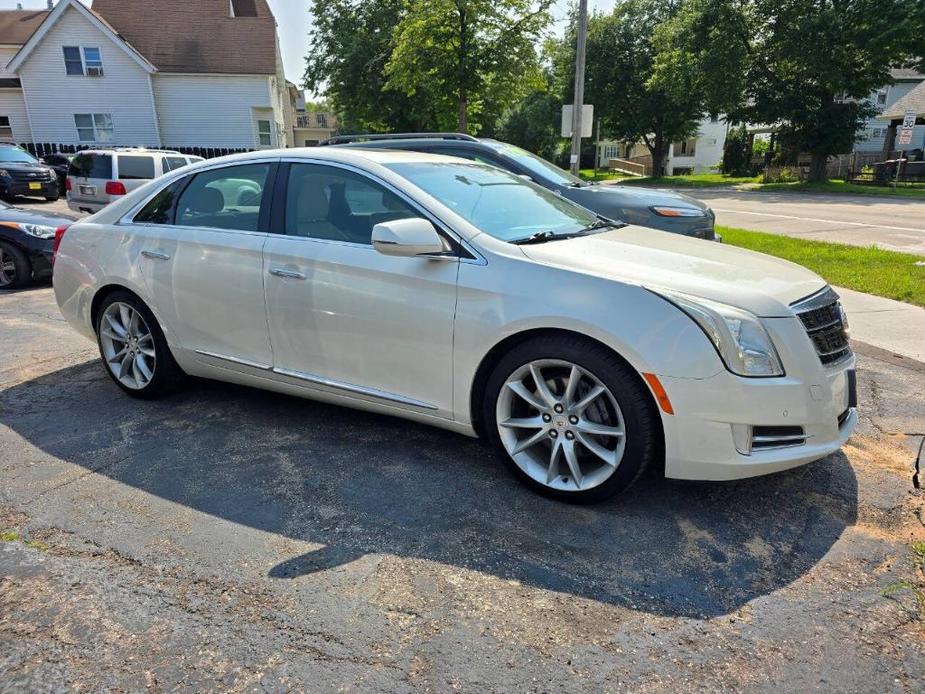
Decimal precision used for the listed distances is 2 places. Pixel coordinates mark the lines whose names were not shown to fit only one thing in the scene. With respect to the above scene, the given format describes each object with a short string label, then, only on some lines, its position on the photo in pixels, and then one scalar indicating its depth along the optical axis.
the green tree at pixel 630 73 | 42.25
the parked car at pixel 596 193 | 7.59
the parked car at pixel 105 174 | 14.23
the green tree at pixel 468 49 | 18.97
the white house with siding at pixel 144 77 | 29.91
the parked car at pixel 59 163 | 22.81
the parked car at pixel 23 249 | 8.31
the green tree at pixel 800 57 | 27.41
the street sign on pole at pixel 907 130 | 23.03
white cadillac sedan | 2.91
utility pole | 16.34
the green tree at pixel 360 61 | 35.84
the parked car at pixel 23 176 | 18.86
